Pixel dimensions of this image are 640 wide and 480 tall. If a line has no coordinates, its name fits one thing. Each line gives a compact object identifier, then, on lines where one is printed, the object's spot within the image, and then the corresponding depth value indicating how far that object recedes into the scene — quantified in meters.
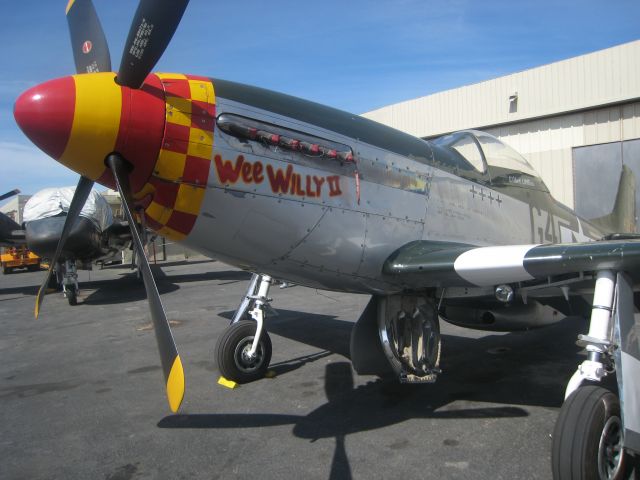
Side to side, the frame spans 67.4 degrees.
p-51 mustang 2.73
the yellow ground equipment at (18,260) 22.48
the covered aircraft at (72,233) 11.08
